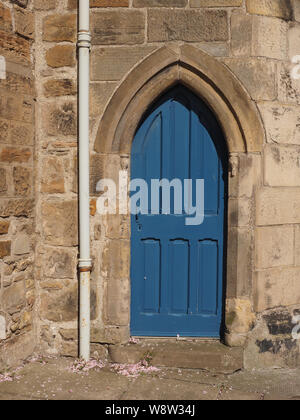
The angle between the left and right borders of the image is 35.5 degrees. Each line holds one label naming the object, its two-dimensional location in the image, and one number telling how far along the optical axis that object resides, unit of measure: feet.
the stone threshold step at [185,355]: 12.57
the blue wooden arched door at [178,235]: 13.19
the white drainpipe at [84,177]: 12.42
